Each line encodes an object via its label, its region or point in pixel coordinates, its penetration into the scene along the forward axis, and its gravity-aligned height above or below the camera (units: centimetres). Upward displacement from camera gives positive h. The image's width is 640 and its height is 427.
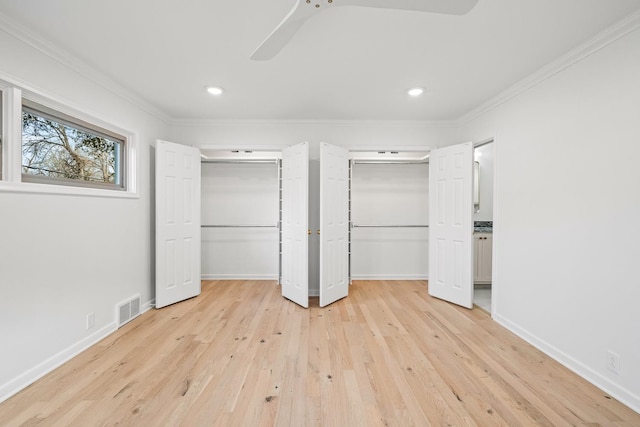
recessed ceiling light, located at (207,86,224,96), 259 +127
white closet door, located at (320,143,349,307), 312 -15
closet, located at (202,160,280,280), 426 -21
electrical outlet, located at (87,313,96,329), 222 -98
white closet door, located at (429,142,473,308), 309 -15
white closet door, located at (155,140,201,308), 302 -16
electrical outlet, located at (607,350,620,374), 167 -99
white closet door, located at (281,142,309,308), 312 -15
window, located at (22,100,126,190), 189 +52
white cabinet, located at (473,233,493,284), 385 -69
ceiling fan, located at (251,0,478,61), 108 +91
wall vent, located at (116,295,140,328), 257 -106
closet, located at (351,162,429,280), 429 -21
